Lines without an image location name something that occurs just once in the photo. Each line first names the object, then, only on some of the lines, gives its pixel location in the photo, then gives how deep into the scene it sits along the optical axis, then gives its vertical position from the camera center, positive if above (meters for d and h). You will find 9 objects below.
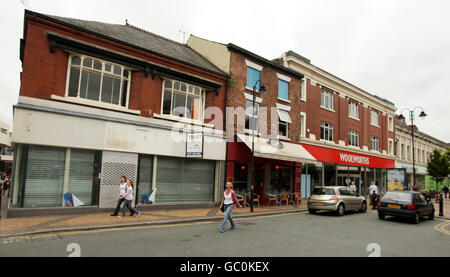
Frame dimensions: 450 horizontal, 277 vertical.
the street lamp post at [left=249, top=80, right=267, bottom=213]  14.42 -0.73
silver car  14.24 -1.46
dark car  12.27 -1.35
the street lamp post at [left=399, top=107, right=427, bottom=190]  21.41 +4.76
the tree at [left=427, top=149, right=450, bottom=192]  33.00 +1.22
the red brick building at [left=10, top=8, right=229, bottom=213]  10.84 +1.95
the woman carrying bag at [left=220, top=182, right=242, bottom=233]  9.48 -1.10
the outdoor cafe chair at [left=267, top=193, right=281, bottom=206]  17.75 -1.80
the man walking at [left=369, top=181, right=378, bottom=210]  18.38 -1.39
